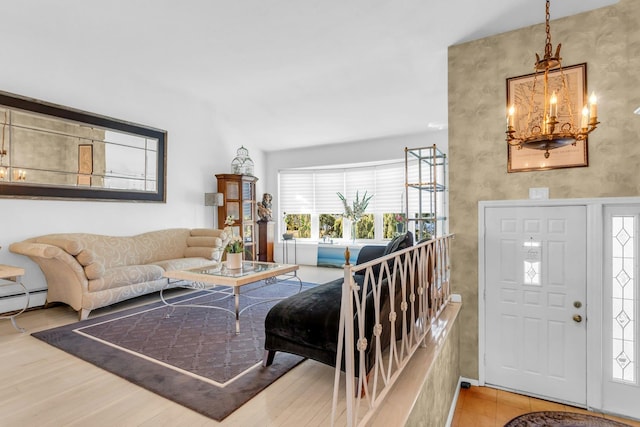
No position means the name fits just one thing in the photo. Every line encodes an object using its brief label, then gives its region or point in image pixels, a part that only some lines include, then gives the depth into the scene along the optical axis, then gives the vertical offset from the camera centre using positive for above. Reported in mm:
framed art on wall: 2836 +909
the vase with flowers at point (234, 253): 3850 -473
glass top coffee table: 3246 -653
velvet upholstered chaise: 2072 -764
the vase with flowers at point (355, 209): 7150 +73
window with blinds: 6961 +344
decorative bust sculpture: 7352 +103
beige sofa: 3619 -647
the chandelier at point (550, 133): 1888 +477
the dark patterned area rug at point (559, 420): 2545 -1649
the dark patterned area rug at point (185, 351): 2184 -1177
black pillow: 2686 -254
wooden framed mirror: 3844 +796
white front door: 2824 -806
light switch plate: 2943 +170
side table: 3080 -583
